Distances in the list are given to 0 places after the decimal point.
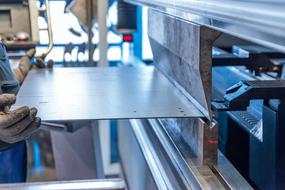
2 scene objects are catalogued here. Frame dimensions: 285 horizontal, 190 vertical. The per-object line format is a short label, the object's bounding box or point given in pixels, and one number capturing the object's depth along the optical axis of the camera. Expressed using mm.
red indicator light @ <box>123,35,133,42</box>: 3861
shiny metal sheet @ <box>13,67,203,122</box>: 1474
